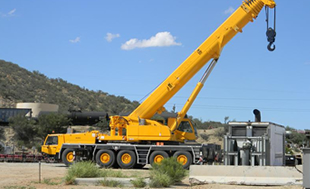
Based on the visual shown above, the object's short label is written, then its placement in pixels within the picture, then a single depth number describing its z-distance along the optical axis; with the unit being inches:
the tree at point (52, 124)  1953.7
